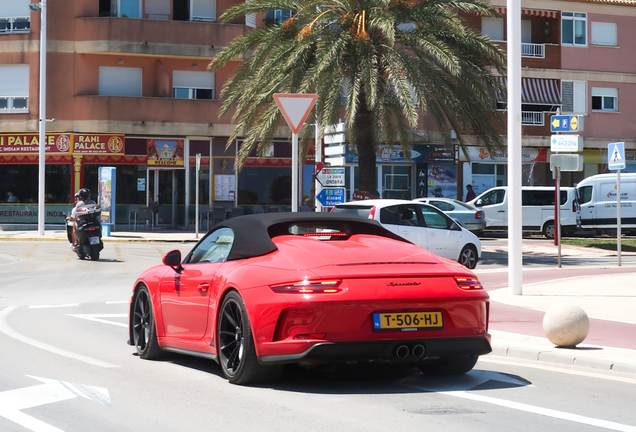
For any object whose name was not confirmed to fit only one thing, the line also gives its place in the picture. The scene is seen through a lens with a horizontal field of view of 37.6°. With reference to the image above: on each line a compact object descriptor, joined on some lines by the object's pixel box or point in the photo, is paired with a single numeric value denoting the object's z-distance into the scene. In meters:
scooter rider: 22.61
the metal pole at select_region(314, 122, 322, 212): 22.77
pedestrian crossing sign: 20.52
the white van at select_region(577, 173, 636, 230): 34.16
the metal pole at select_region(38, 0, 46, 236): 32.44
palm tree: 22.75
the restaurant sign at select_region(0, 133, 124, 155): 38.31
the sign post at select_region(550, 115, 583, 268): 19.09
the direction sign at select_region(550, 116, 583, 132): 19.11
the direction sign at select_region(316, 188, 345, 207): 22.28
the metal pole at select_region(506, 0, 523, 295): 13.95
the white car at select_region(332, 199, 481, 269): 19.67
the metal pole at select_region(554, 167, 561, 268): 19.58
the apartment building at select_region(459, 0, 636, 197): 44.81
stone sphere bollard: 8.72
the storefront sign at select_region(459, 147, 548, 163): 44.09
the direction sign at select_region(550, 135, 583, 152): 19.02
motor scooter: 22.36
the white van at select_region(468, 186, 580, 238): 33.81
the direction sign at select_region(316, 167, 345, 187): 22.12
